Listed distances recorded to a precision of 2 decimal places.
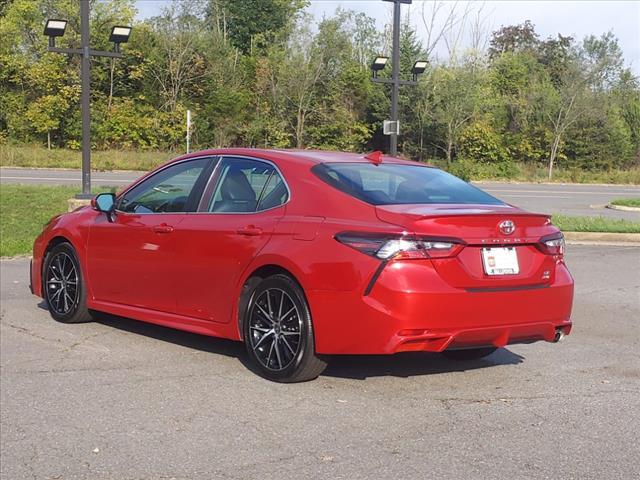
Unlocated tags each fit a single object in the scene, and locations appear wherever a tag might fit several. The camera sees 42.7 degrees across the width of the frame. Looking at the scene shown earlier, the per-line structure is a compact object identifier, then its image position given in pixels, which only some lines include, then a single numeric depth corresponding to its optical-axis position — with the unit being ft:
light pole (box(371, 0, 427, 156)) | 72.02
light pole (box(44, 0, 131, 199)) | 55.31
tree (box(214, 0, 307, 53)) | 211.61
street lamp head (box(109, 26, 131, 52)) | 59.19
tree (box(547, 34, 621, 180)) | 170.30
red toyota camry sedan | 16.34
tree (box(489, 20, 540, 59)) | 253.65
